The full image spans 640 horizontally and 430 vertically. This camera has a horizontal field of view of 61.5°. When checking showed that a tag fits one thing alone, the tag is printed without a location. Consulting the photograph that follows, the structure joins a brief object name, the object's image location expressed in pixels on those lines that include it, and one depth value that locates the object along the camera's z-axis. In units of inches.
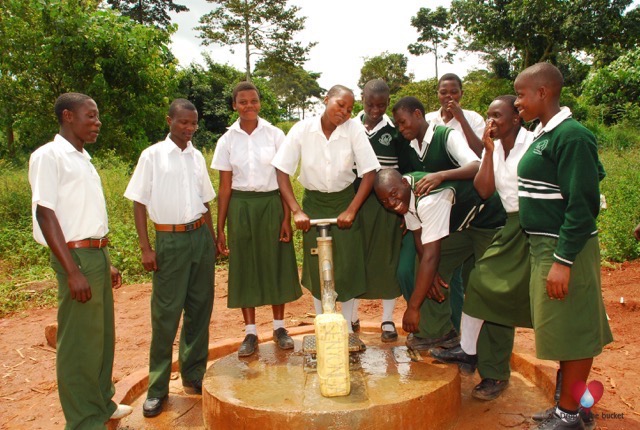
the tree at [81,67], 314.2
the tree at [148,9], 898.1
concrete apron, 100.0
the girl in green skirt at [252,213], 132.2
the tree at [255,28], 791.7
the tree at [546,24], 593.9
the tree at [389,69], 1288.1
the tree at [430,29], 1240.2
